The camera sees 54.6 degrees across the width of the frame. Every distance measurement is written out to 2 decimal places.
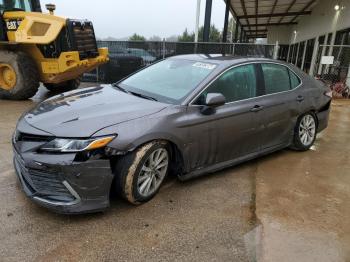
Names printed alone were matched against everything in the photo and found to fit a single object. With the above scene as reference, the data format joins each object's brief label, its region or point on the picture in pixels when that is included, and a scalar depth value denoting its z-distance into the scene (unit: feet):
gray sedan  9.66
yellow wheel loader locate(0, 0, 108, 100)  25.94
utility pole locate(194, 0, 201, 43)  46.29
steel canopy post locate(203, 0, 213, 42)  41.42
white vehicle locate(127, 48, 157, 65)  39.55
